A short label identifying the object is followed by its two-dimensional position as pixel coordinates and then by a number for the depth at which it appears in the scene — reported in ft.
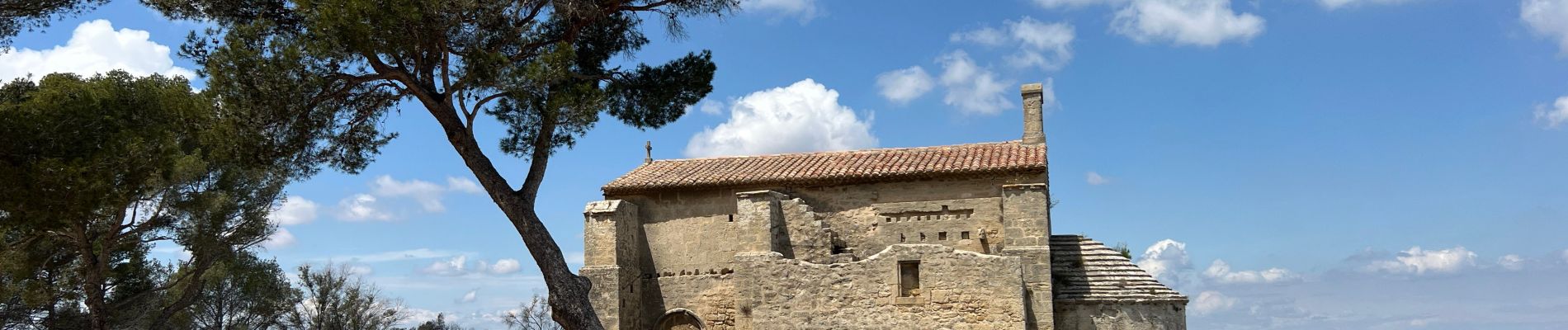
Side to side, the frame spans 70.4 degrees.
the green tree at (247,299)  76.79
